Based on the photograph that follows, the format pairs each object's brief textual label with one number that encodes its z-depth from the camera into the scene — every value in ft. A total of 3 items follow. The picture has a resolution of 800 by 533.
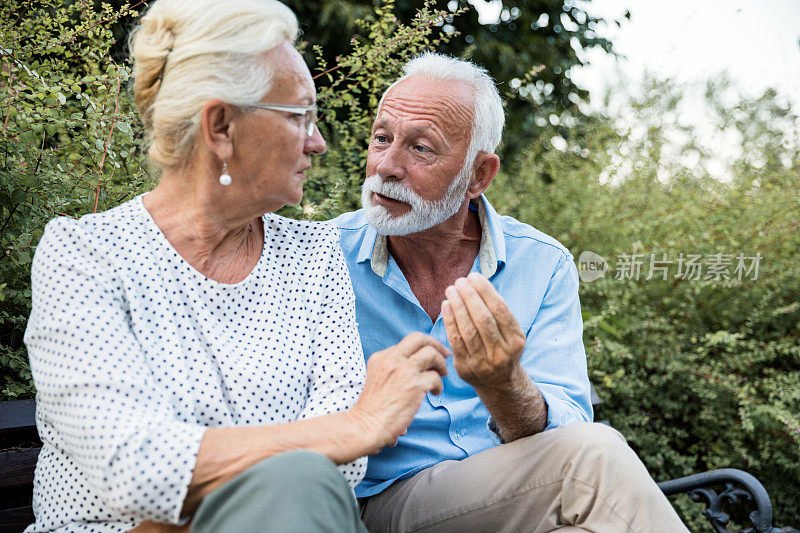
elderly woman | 4.76
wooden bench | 6.48
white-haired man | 6.10
